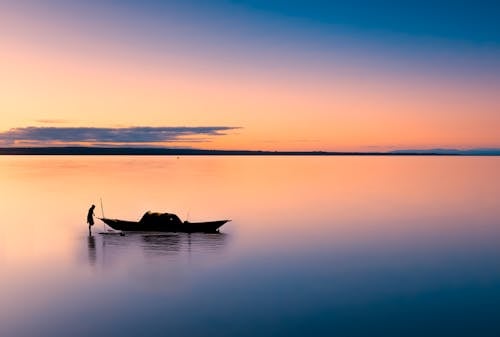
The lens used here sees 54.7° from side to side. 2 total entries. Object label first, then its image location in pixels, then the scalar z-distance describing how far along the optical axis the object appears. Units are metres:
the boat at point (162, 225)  43.41
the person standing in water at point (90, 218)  44.75
